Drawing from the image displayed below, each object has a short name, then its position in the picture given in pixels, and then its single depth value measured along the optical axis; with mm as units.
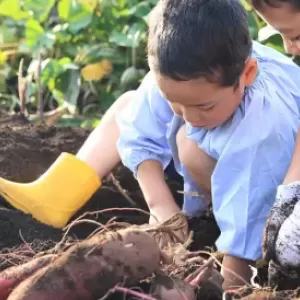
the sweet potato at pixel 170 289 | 1521
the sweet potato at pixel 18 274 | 1595
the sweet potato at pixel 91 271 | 1490
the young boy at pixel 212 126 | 1665
